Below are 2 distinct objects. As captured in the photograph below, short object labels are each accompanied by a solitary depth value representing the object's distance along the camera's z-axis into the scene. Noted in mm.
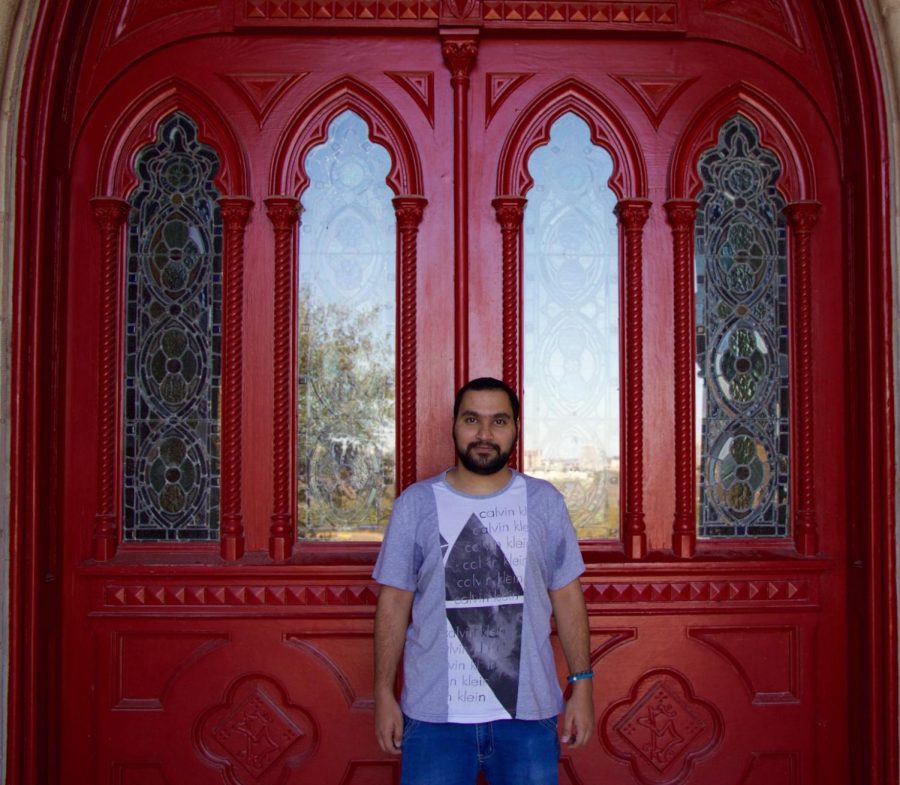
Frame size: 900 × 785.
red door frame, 2836
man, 2350
